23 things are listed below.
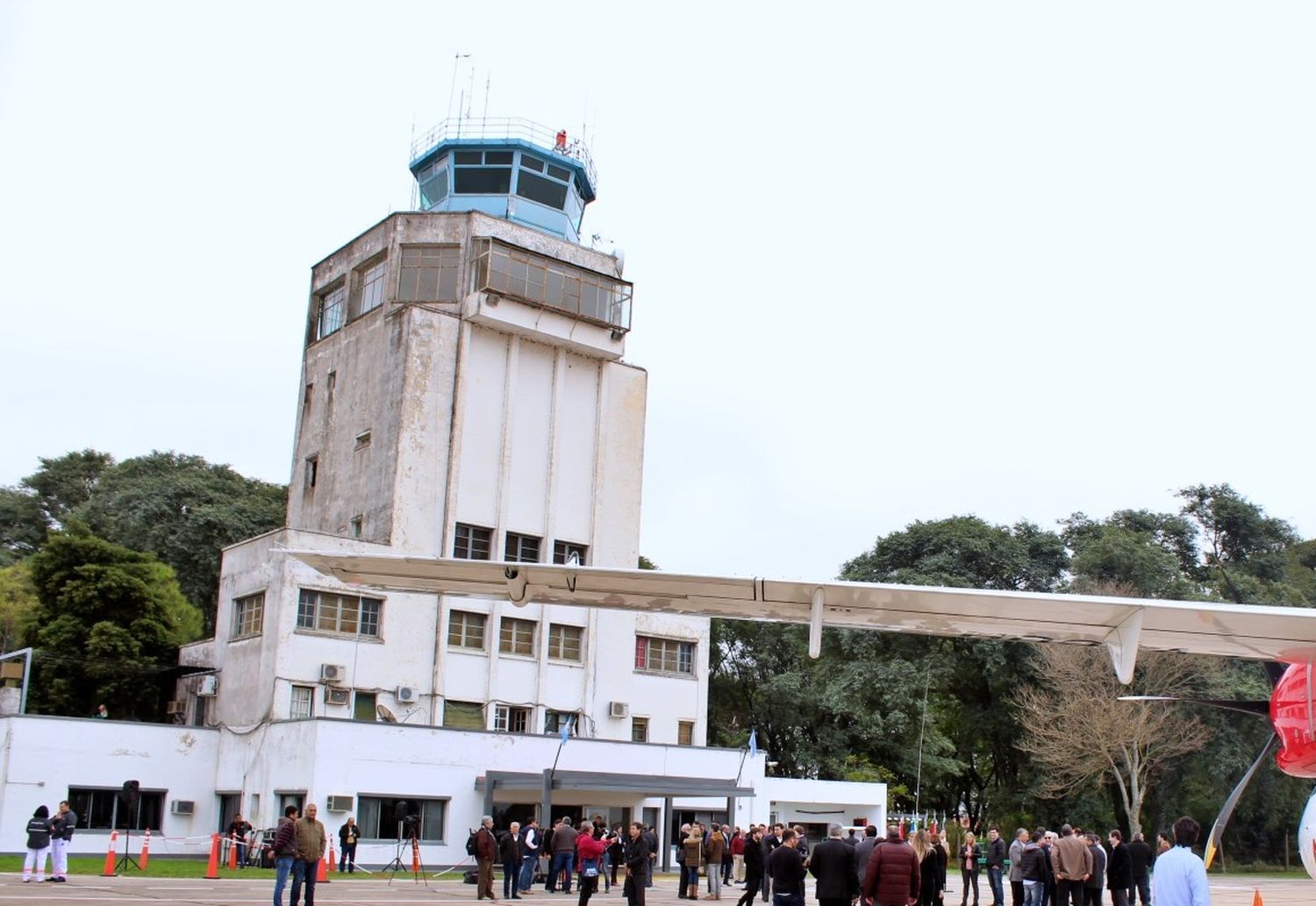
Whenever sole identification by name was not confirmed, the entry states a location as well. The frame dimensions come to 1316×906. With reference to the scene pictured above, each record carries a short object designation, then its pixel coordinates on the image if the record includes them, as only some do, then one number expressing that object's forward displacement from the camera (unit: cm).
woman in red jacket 2167
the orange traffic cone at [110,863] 2545
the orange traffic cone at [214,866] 2578
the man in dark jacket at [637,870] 1892
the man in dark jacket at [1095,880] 2044
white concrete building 3444
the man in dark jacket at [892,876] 1251
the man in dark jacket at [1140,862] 2130
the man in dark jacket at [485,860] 2311
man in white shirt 941
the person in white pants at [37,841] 2245
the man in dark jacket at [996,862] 2417
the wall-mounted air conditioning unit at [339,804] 3216
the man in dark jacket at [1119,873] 2112
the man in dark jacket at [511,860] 2452
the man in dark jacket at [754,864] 2177
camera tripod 3006
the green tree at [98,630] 4178
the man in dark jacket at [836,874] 1389
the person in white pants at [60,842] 2253
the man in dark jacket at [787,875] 1535
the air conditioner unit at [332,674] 3575
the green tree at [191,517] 5684
